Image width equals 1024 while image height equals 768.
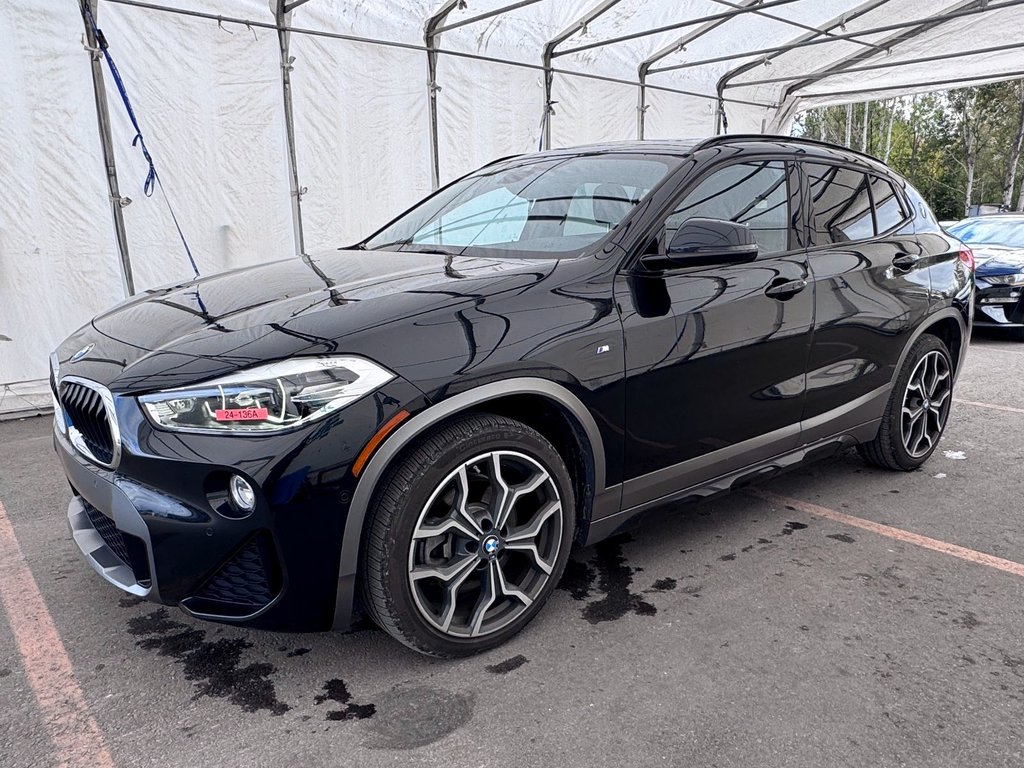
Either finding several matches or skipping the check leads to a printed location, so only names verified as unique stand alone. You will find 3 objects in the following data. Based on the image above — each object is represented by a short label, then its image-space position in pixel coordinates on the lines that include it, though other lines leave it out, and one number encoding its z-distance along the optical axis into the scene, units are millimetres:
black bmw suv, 2043
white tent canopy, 5941
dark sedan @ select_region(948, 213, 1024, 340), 8352
